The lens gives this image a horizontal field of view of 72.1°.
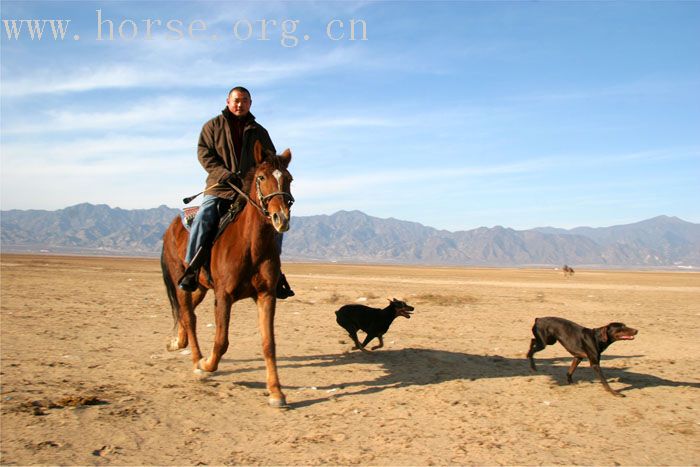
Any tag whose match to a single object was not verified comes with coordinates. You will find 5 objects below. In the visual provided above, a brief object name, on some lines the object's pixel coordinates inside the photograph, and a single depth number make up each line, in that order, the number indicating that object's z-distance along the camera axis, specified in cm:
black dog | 1034
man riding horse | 709
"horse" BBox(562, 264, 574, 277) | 6138
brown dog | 733
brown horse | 608
